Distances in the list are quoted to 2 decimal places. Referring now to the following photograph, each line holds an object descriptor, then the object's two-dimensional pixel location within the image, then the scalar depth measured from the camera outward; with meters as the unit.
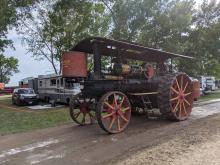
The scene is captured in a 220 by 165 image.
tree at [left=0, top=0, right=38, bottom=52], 23.66
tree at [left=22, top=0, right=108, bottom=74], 31.42
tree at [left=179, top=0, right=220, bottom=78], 30.23
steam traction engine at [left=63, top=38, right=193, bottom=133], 12.09
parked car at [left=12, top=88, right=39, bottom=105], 29.03
